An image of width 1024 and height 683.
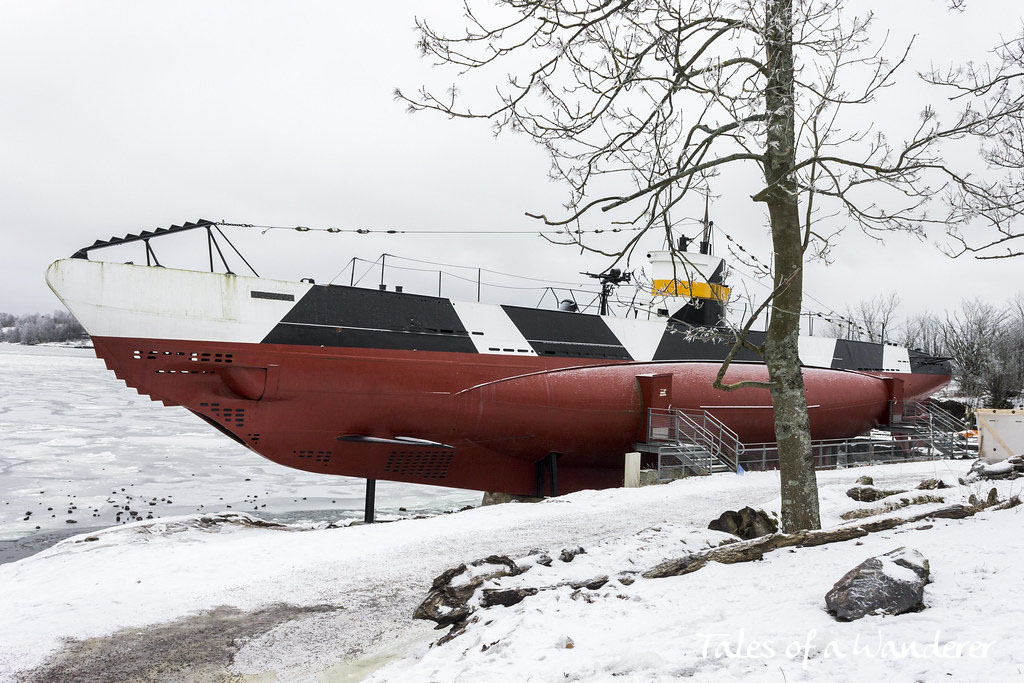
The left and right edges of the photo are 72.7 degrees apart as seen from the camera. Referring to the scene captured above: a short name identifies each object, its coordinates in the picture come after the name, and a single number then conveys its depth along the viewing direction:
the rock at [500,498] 16.50
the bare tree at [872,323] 67.06
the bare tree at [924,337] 68.95
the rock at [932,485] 10.50
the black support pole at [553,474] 15.74
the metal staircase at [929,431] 21.17
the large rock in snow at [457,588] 6.03
